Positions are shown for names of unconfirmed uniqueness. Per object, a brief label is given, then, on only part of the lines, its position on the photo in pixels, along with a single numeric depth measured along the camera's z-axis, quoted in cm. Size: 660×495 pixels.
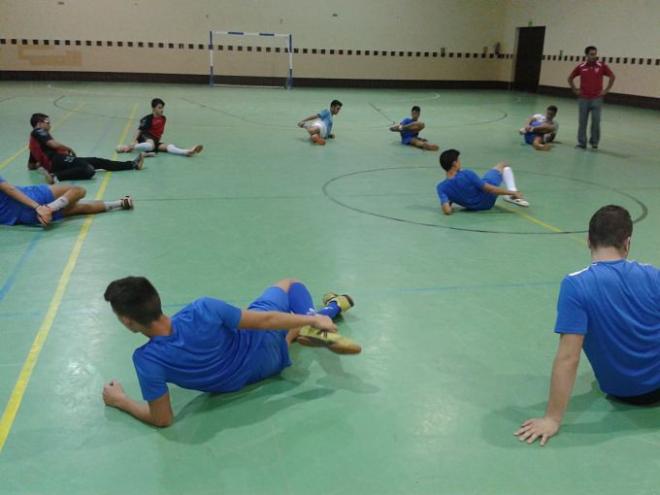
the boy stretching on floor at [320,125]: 1168
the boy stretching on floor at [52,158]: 793
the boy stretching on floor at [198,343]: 276
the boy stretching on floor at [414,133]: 1144
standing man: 1129
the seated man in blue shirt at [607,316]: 285
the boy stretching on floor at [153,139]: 1014
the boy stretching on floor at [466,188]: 692
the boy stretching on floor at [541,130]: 1194
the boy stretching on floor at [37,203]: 594
